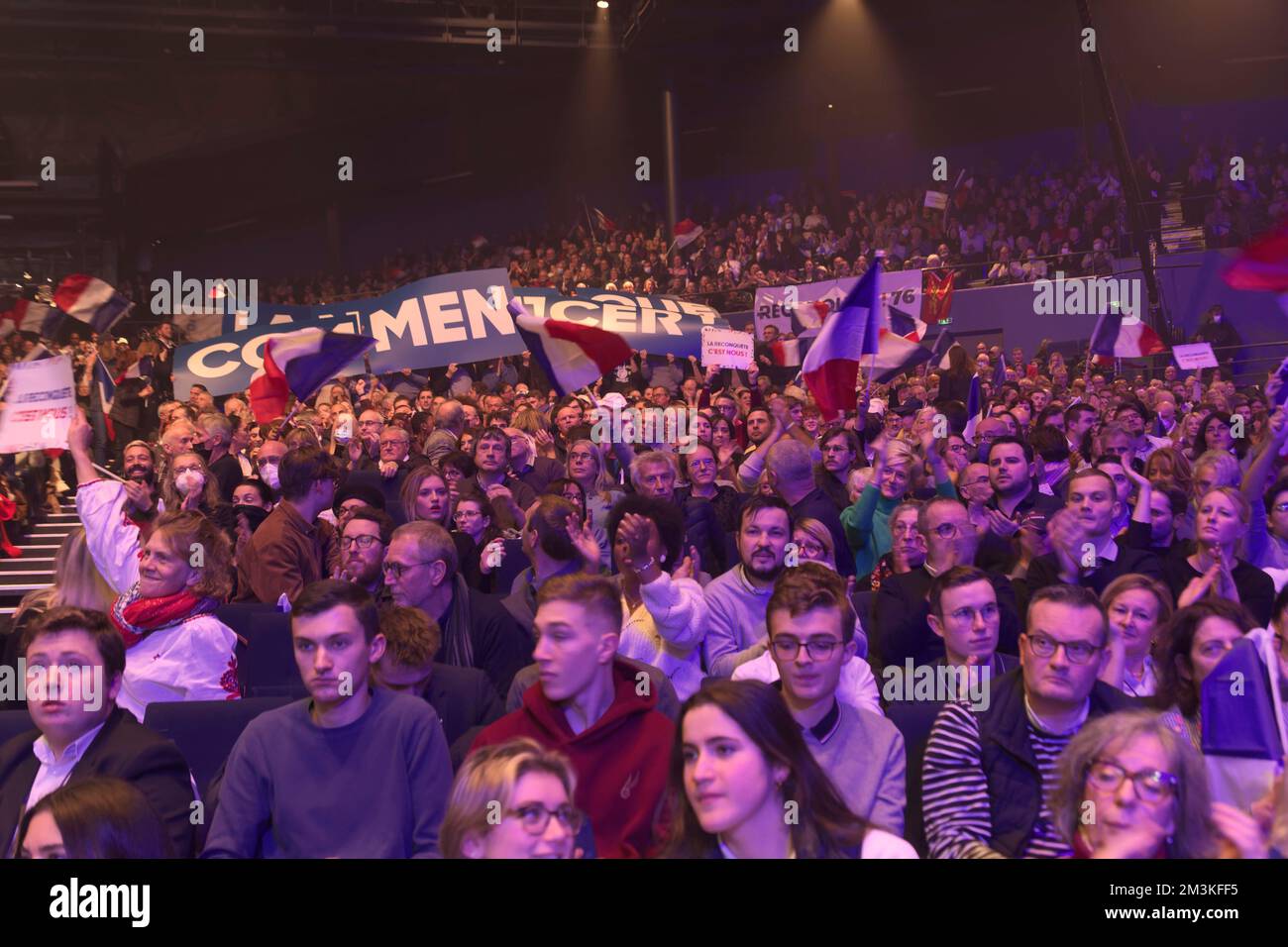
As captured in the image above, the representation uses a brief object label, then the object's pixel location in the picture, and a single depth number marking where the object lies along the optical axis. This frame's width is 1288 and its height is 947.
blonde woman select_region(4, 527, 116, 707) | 4.77
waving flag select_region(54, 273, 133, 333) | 8.95
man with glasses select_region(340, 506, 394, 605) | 5.11
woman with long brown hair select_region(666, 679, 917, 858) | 2.76
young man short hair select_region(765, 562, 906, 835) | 3.45
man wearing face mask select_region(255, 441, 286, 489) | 7.93
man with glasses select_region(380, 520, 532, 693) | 4.73
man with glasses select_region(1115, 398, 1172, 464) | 8.68
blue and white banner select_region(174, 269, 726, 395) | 12.41
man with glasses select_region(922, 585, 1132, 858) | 3.29
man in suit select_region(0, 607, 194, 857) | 3.31
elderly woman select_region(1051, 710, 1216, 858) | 2.69
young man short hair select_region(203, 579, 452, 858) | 3.37
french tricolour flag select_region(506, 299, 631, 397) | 8.09
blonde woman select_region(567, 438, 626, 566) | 7.21
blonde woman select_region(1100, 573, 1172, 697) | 4.18
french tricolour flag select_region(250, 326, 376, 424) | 9.29
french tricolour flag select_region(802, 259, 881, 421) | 7.74
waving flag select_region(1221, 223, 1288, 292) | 6.52
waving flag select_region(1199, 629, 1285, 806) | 3.33
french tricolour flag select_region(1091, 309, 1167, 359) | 11.46
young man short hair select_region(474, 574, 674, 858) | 3.41
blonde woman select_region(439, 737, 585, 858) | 2.65
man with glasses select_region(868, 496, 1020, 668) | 5.01
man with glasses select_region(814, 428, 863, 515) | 7.40
